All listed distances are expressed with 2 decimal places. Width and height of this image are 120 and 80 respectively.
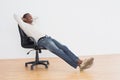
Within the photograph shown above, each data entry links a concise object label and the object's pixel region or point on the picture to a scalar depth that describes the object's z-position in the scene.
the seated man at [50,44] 2.91
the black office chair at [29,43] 3.15
